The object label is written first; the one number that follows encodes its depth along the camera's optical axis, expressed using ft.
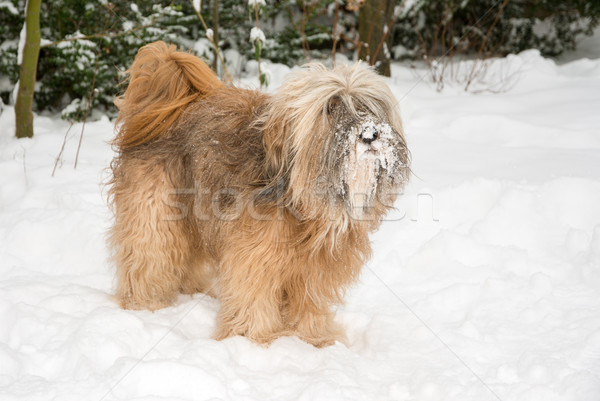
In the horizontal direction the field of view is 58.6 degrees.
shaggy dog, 8.79
